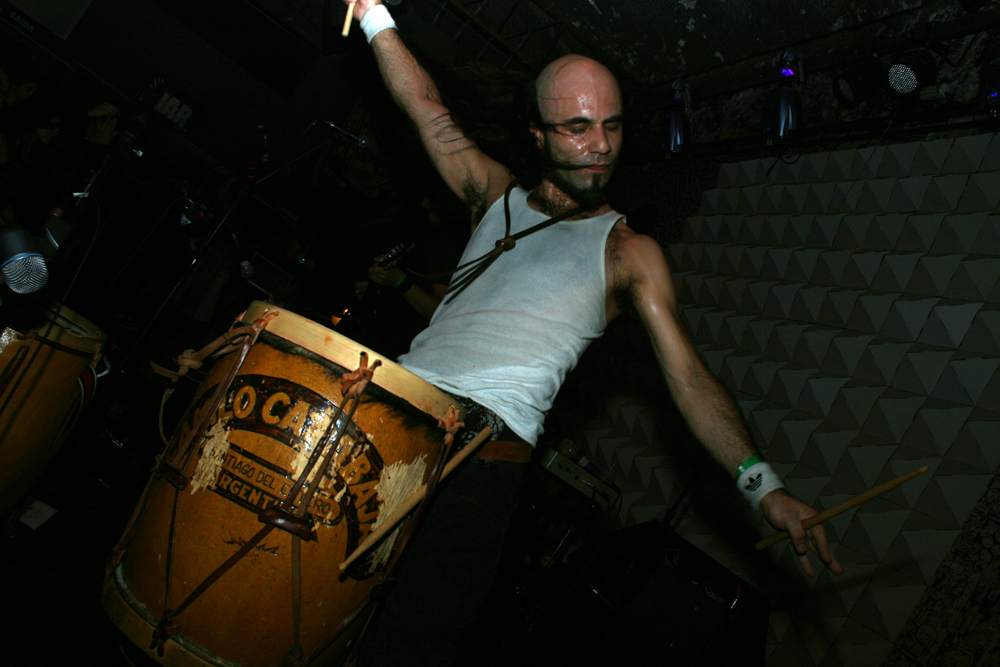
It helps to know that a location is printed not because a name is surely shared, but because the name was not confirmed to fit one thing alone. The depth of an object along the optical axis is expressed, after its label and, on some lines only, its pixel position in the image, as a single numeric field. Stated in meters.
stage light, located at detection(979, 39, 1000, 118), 2.74
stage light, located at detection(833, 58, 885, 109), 3.35
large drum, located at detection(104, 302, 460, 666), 1.14
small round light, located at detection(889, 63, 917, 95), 3.12
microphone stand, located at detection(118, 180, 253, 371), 3.63
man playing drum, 1.40
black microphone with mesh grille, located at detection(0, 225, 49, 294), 1.86
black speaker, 2.47
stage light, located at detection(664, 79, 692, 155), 4.42
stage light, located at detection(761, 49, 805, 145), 3.61
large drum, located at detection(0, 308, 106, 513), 2.24
